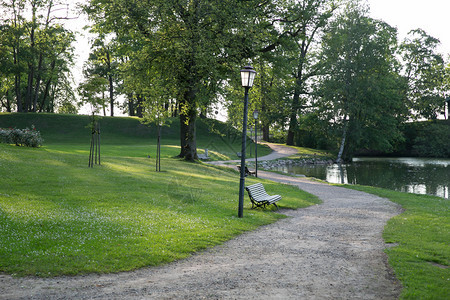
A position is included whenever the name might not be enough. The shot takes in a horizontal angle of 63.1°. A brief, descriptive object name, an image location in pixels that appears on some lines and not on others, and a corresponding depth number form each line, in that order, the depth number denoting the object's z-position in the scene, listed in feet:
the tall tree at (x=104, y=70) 195.79
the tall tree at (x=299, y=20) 93.35
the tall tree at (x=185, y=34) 80.07
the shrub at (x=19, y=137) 87.10
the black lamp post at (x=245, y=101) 39.68
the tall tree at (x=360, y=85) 143.33
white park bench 47.39
